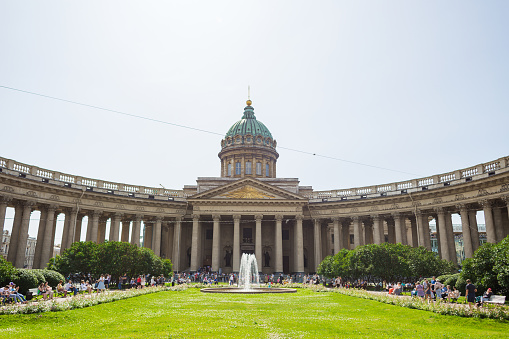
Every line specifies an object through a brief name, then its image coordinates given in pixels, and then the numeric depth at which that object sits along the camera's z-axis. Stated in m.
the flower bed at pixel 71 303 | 17.56
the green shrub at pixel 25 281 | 25.72
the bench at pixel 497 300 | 19.58
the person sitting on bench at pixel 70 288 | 28.37
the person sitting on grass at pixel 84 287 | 29.41
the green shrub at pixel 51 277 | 30.03
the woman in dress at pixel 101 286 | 29.22
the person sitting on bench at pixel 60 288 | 27.87
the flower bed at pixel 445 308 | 16.66
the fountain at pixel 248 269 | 37.11
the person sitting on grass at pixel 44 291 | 23.88
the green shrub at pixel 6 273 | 23.41
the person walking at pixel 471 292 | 19.89
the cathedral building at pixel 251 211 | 43.03
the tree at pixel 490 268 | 21.06
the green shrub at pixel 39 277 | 27.85
